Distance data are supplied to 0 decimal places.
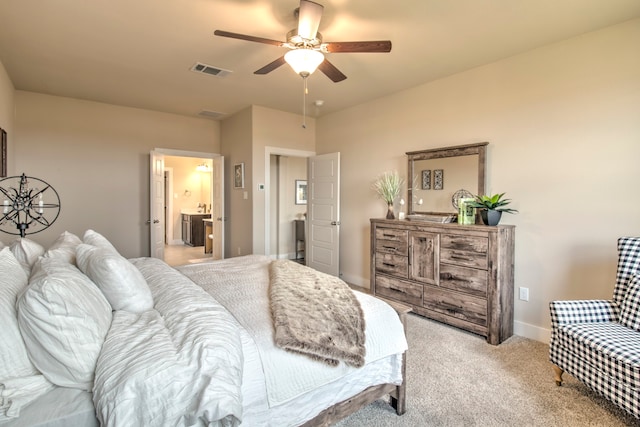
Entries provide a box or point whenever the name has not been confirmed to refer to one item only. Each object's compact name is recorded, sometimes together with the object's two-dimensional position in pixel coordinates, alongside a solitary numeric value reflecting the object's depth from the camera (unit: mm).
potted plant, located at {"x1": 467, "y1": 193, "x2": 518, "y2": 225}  2928
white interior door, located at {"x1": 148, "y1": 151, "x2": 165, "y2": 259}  4773
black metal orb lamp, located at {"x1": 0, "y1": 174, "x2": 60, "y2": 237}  3566
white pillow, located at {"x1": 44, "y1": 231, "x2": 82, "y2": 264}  1870
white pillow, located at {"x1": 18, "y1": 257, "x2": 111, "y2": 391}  1101
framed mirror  3326
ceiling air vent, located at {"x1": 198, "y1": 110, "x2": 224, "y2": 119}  5083
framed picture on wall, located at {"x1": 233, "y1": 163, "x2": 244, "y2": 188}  5053
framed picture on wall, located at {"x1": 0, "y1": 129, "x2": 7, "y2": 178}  3170
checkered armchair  1702
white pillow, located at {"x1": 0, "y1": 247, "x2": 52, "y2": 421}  1022
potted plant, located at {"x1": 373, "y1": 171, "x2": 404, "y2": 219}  3951
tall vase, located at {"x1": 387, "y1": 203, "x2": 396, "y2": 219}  3923
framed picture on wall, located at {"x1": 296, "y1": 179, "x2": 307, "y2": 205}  6598
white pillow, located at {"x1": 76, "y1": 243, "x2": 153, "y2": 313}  1520
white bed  1054
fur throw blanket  1483
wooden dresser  2852
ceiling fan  2107
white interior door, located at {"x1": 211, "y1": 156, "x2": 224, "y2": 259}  5395
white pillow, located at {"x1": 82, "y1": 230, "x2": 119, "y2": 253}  2207
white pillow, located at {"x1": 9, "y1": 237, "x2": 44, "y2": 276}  1939
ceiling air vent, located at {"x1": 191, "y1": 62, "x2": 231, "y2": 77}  3322
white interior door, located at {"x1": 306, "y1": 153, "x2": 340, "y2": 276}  4773
